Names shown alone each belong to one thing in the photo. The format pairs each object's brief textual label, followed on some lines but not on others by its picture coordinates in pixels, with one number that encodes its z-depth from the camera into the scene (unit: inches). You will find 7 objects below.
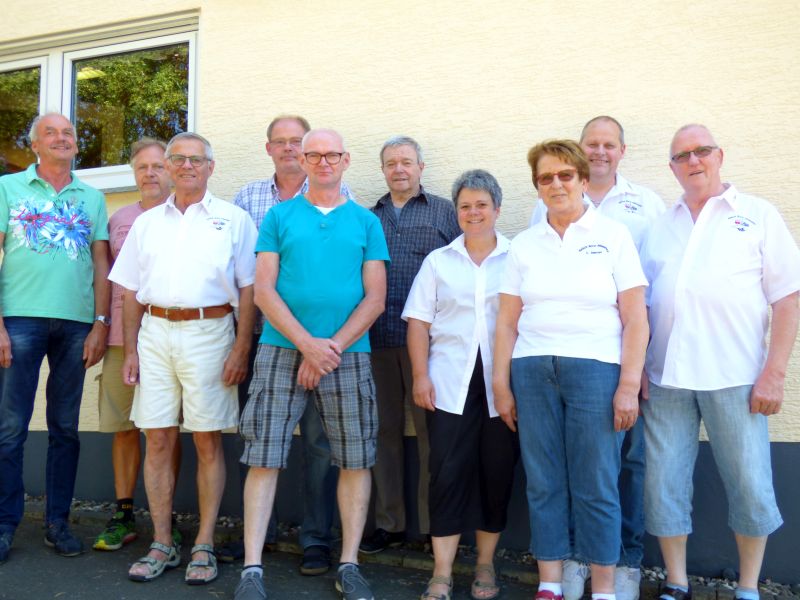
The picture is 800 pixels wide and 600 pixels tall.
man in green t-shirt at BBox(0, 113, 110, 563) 149.6
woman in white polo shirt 116.4
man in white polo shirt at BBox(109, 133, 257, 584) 139.9
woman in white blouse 128.8
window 204.4
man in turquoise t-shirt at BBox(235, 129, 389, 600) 129.3
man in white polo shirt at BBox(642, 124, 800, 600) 117.6
